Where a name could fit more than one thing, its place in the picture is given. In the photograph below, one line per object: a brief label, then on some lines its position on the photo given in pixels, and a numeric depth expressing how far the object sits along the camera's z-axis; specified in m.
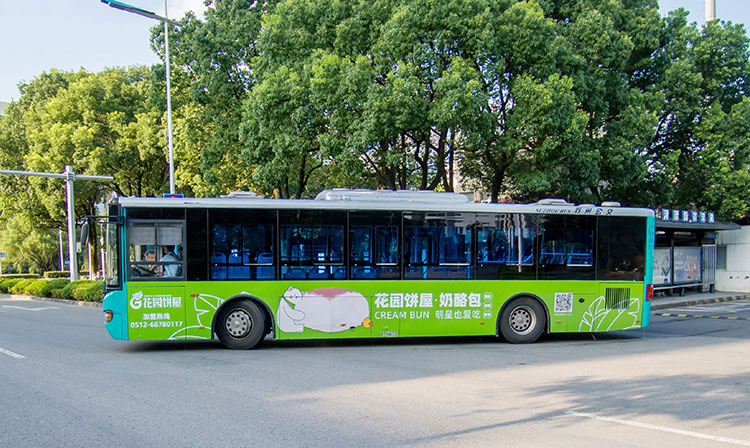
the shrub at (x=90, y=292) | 22.66
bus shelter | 22.06
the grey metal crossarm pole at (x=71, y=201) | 24.50
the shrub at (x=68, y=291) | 24.94
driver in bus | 10.62
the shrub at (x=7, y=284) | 32.53
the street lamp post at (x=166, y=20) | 18.89
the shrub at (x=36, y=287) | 28.33
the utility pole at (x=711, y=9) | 30.98
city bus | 10.56
